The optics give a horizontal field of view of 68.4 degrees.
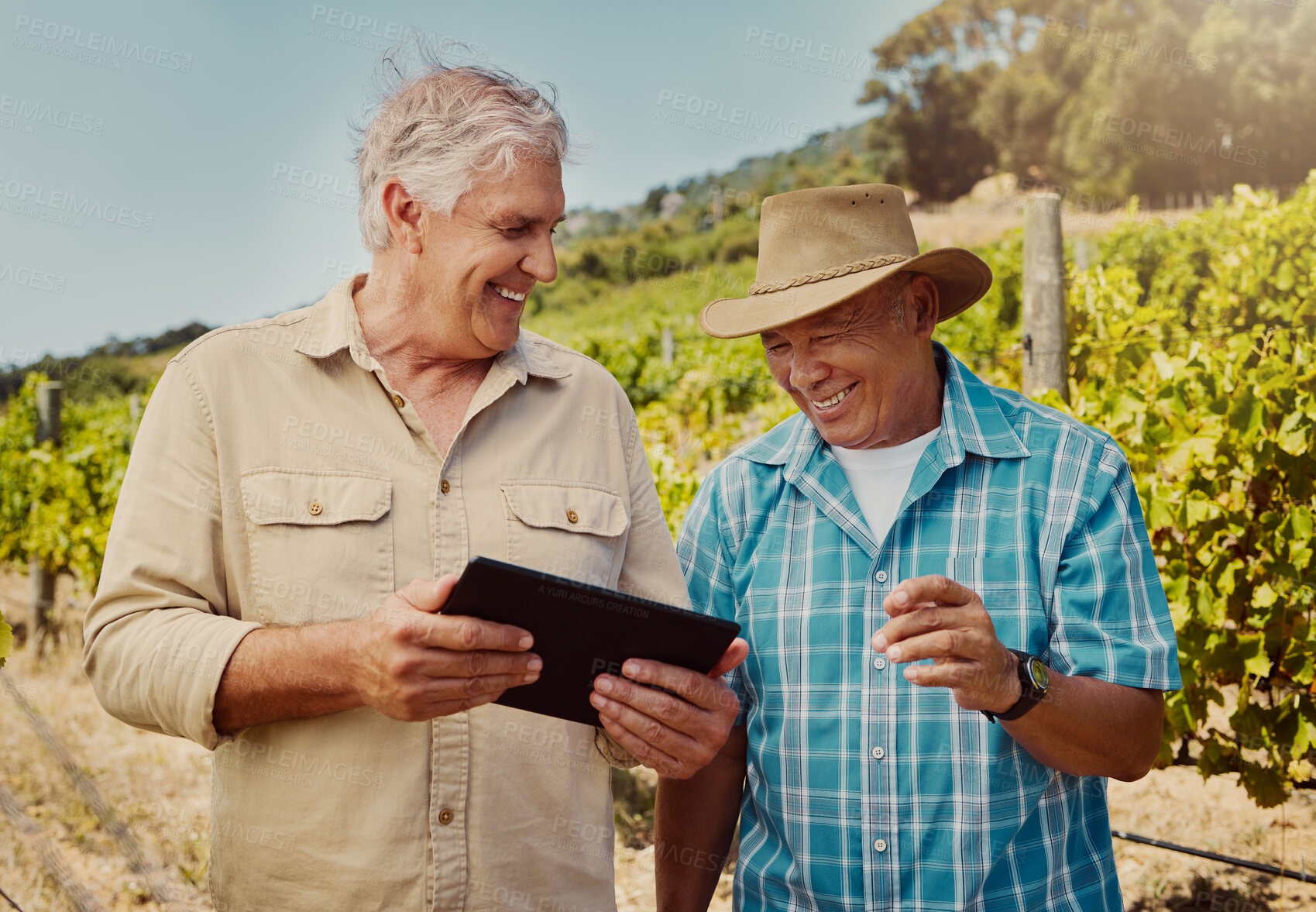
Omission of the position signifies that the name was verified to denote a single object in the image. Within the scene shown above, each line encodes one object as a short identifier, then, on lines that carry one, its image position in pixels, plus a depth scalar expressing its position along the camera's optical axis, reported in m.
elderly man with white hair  1.43
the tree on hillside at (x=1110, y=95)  34.59
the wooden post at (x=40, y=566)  7.32
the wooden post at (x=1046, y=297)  3.52
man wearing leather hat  1.72
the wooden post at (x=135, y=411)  8.22
